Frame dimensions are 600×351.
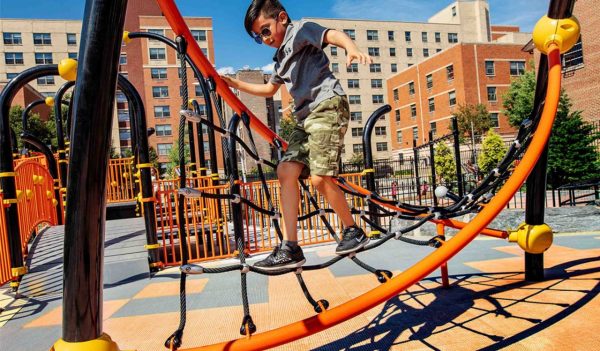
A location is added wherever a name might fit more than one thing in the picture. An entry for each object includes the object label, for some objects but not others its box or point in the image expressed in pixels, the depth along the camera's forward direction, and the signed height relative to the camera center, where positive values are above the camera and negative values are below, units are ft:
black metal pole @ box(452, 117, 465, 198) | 22.78 -0.01
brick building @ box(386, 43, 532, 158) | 139.44 +25.29
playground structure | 5.50 -0.50
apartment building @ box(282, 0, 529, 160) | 187.73 +53.14
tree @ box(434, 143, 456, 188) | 87.35 -2.20
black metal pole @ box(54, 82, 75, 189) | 25.93 +3.23
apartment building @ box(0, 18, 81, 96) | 172.86 +60.47
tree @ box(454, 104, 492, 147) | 131.34 +9.67
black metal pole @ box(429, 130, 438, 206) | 26.48 -0.41
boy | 8.07 +0.99
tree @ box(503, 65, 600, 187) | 56.29 -1.26
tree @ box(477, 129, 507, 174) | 99.86 -0.26
